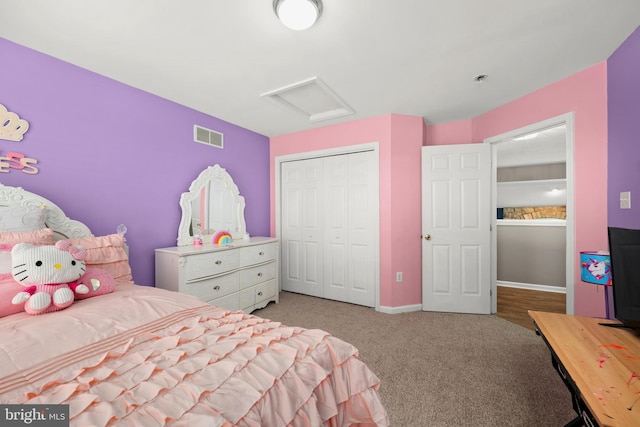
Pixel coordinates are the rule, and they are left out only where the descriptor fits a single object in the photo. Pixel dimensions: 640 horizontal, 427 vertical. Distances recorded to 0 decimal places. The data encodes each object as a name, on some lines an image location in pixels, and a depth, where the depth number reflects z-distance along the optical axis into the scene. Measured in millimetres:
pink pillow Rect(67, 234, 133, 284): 1742
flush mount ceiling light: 1459
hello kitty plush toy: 1209
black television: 1184
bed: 680
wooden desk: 789
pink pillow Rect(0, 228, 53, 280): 1290
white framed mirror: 2916
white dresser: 2398
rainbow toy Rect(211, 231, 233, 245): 2975
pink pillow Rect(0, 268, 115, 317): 1193
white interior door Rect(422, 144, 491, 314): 3027
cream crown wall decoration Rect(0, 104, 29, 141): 1773
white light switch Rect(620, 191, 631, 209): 1811
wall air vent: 3027
